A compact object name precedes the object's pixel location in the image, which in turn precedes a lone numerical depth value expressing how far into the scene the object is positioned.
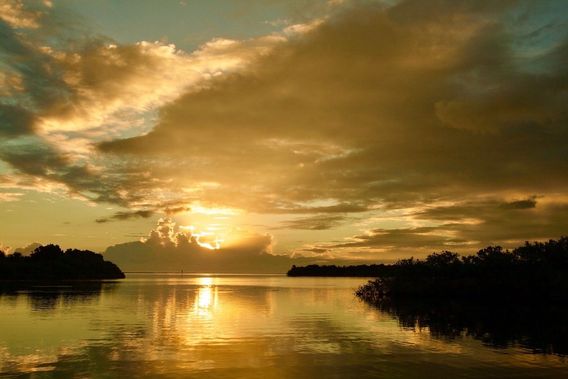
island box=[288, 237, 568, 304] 81.81
